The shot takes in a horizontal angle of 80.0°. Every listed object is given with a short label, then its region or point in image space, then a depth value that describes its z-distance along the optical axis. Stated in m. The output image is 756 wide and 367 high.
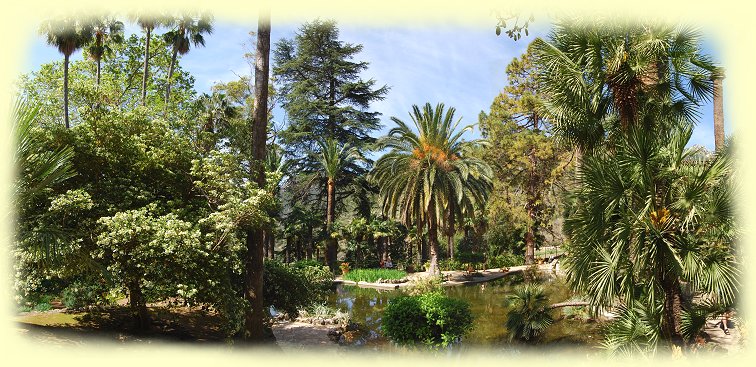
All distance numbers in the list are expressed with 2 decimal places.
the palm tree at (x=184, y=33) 25.30
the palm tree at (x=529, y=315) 12.26
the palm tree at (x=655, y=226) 7.13
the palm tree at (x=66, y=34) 19.53
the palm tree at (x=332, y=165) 33.16
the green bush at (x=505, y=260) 35.25
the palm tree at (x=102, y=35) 23.26
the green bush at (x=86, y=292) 8.84
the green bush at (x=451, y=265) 34.00
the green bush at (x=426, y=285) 18.44
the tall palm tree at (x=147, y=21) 23.69
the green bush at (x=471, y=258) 35.25
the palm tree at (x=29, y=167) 5.33
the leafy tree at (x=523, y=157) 30.20
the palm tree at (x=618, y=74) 8.48
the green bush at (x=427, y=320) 10.84
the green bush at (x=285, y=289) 12.10
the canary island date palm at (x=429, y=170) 24.56
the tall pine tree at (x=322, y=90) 39.00
